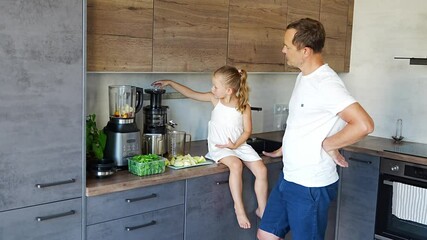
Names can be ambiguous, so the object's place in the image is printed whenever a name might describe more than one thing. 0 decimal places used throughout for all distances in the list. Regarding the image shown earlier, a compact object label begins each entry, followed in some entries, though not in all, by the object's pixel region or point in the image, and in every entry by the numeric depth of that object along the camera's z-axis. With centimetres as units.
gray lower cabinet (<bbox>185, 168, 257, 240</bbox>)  255
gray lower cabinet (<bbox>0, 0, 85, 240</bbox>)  188
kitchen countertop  220
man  224
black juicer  272
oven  302
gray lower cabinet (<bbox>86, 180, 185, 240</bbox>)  220
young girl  272
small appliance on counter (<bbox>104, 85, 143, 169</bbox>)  246
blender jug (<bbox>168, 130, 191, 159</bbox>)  282
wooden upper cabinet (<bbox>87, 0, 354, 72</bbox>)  239
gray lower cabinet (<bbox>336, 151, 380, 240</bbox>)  330
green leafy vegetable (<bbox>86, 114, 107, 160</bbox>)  239
